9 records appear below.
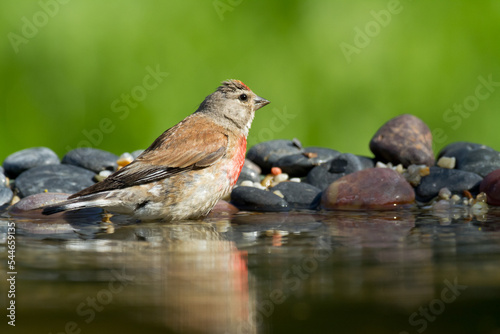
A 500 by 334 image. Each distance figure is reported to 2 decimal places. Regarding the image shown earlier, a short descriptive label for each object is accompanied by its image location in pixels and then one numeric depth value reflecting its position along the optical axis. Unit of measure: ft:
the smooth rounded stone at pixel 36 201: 32.01
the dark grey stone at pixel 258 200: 33.53
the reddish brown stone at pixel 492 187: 32.96
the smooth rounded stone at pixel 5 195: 34.63
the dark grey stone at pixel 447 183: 35.09
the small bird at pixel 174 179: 28.27
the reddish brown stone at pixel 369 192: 33.22
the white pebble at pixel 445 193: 34.47
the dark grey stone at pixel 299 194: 34.81
